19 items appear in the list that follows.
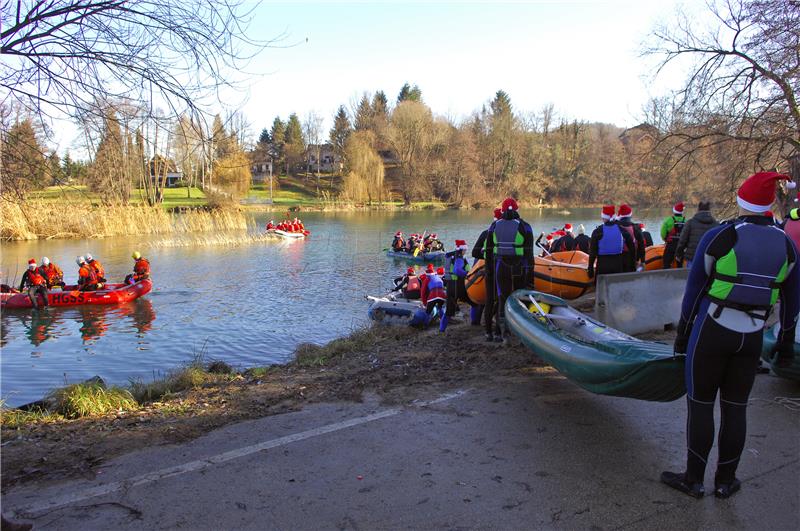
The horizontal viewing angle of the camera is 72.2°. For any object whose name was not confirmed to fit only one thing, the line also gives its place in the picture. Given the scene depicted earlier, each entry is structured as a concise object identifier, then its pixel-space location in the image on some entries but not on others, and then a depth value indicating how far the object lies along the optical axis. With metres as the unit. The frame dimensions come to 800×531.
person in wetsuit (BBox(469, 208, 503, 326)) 7.19
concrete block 6.87
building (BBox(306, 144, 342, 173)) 87.44
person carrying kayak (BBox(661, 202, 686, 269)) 9.65
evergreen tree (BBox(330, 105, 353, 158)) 83.89
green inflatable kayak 3.48
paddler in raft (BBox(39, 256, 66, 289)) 16.79
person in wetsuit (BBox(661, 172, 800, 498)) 3.02
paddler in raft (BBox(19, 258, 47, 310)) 16.22
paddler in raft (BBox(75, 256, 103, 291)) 16.73
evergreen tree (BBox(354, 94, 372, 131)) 83.56
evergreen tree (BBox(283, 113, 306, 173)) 87.12
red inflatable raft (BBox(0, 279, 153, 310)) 16.17
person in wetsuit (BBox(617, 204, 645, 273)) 7.80
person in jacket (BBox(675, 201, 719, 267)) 7.93
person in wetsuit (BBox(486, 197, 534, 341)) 6.87
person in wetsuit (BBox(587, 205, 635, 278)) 7.75
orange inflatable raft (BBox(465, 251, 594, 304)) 8.91
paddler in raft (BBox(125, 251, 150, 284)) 17.50
